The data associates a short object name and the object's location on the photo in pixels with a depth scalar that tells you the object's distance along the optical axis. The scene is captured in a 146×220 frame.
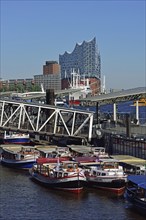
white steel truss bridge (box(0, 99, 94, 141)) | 83.69
